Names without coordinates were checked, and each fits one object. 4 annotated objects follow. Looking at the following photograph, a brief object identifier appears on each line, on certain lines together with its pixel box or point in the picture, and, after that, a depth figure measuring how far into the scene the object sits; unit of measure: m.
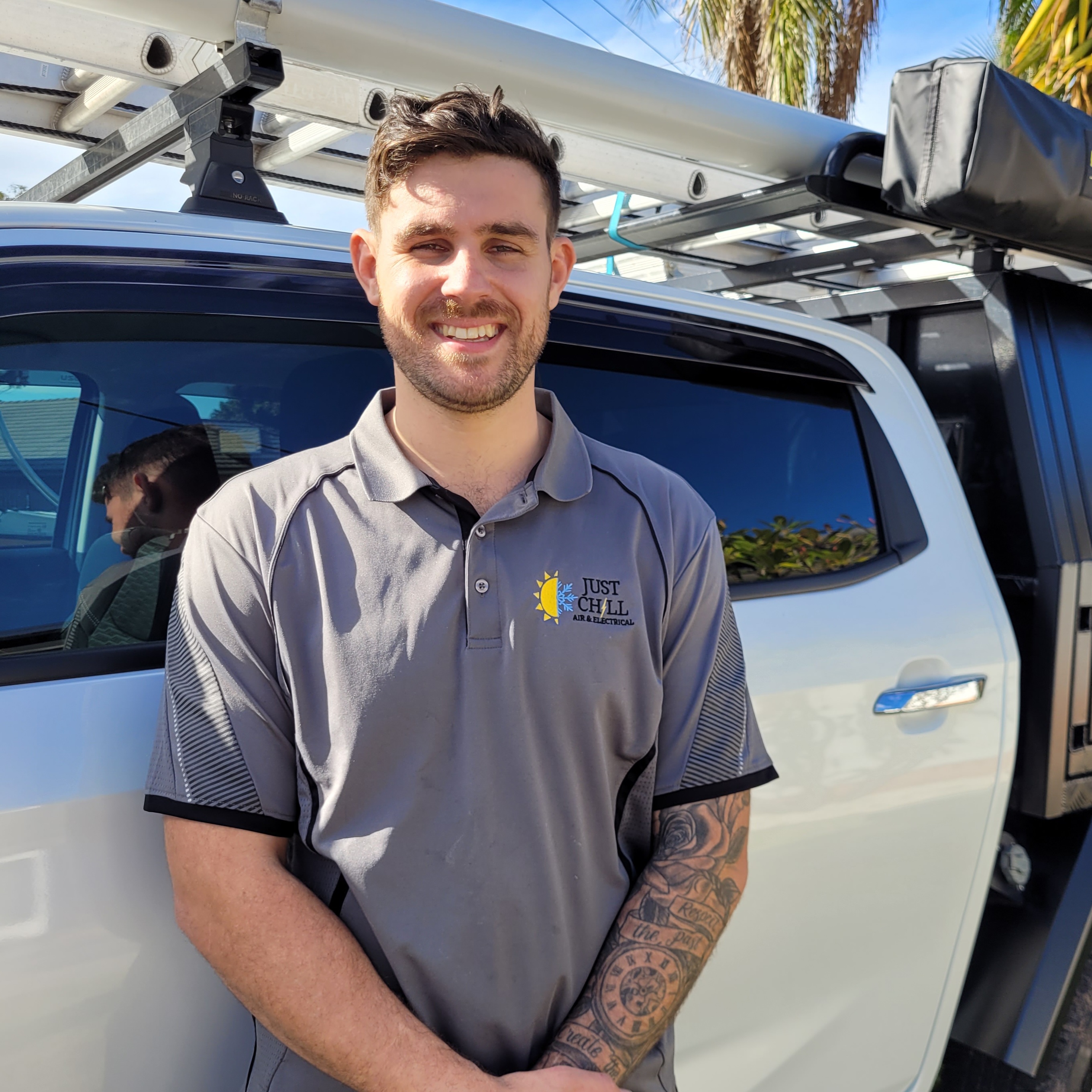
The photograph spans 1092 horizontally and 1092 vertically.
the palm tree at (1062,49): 6.47
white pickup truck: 1.42
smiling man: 1.34
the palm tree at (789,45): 11.09
